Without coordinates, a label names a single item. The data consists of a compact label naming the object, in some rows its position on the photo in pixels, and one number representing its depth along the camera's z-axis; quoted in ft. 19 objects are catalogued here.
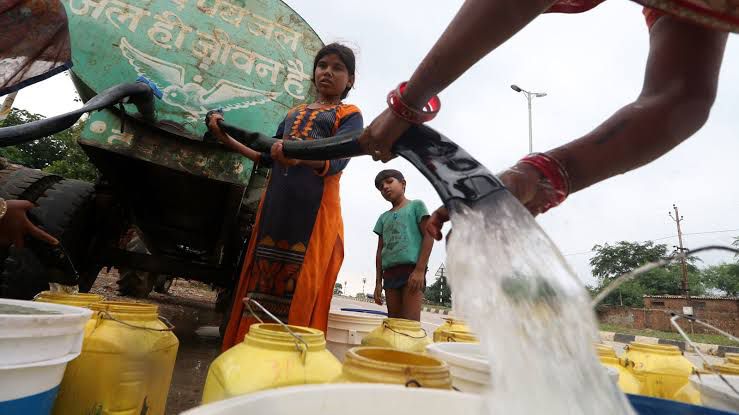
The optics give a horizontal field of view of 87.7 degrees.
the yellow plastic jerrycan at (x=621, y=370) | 4.77
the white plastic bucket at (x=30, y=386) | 2.87
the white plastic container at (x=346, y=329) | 7.66
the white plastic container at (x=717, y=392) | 3.02
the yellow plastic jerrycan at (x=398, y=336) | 6.19
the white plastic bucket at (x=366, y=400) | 2.18
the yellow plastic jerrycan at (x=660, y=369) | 5.65
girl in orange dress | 6.78
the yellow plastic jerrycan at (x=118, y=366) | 4.20
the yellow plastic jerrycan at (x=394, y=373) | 2.78
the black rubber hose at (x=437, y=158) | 3.30
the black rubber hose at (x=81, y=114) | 5.90
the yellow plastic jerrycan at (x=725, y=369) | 4.50
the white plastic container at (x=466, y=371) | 3.36
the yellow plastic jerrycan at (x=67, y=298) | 4.66
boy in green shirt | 11.10
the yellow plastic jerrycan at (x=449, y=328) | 6.97
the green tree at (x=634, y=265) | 110.22
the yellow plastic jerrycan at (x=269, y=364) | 3.36
